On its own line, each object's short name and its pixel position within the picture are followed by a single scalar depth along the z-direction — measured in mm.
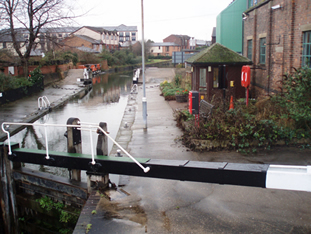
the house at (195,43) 113850
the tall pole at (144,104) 12831
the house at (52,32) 27298
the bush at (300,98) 8875
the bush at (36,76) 28316
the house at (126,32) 132500
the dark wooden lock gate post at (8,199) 7699
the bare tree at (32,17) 25812
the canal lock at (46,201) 6906
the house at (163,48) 117500
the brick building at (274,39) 11641
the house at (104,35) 89312
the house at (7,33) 25027
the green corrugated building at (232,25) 23127
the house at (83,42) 77550
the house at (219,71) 14570
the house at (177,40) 126125
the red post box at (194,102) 10523
